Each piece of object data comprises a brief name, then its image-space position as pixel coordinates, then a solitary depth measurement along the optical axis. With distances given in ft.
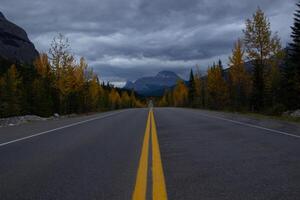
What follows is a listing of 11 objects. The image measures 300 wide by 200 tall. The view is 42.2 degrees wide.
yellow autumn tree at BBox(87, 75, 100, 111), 235.85
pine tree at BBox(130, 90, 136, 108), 547.49
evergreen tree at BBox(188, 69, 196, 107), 351.73
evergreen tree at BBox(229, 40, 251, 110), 168.25
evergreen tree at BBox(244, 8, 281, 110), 132.98
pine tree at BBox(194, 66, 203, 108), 290.56
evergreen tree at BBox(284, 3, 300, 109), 130.93
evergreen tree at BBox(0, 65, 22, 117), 212.43
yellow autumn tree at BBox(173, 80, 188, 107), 375.45
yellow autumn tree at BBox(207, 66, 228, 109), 218.18
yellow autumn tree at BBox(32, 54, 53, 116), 199.62
